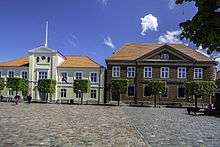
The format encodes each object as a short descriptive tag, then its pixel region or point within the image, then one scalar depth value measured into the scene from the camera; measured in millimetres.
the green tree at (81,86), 28609
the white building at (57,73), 31045
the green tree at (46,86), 29039
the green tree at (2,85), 29420
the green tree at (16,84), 29093
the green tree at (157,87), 26249
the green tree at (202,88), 25069
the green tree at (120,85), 26960
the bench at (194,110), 17205
